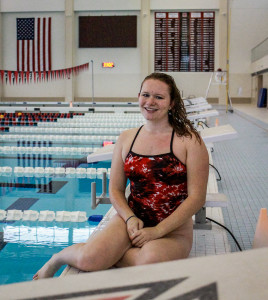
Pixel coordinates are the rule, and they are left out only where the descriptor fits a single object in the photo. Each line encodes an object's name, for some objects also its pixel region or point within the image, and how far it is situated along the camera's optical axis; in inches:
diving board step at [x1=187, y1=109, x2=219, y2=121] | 270.1
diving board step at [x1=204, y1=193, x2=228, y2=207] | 101.3
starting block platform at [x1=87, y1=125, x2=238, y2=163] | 124.4
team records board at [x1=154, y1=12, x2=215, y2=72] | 789.9
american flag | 797.2
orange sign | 798.5
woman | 73.0
